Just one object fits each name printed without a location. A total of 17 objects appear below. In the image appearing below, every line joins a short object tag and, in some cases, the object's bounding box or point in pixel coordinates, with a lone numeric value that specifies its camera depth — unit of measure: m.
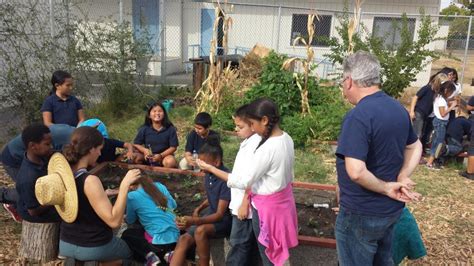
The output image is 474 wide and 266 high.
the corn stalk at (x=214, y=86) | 7.83
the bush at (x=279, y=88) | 7.57
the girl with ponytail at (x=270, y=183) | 2.87
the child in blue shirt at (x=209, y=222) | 3.32
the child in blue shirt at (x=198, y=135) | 4.73
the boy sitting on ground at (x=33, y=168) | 3.38
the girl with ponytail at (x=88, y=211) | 2.84
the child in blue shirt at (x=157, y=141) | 5.15
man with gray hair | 2.33
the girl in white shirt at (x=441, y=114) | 6.38
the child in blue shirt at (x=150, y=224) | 3.44
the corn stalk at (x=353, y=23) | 7.34
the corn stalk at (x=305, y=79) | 7.26
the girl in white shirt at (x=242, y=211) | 2.98
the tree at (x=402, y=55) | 8.69
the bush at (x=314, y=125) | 6.95
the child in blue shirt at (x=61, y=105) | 4.98
